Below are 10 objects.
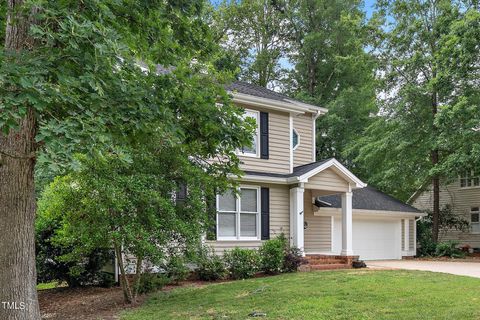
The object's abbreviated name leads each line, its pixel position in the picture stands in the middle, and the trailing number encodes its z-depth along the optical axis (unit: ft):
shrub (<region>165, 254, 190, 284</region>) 30.12
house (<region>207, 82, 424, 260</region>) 45.16
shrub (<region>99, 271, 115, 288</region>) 38.58
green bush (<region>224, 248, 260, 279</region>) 40.57
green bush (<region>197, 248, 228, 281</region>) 39.52
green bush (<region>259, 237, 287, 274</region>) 41.83
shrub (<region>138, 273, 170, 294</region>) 33.47
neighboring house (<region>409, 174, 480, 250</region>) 81.76
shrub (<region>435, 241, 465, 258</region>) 66.44
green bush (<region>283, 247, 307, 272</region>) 43.26
